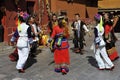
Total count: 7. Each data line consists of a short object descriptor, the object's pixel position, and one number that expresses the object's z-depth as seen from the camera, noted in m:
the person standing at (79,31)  6.46
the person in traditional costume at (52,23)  6.52
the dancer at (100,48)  4.90
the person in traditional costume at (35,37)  5.97
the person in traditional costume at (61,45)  4.71
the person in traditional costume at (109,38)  5.25
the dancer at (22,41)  4.77
